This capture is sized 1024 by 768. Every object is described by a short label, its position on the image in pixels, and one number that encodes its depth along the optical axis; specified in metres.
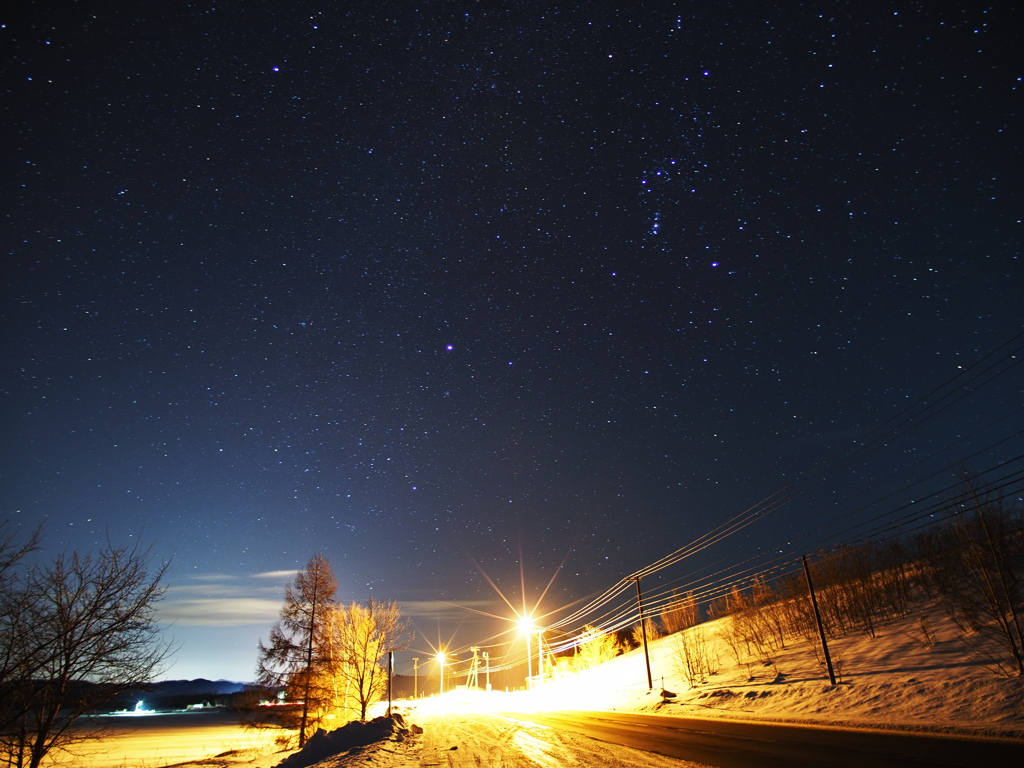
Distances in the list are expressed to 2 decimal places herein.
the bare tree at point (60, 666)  10.95
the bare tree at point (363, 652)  37.62
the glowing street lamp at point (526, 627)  66.12
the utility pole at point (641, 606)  39.82
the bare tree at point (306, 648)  29.91
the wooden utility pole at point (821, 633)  23.48
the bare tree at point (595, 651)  66.06
